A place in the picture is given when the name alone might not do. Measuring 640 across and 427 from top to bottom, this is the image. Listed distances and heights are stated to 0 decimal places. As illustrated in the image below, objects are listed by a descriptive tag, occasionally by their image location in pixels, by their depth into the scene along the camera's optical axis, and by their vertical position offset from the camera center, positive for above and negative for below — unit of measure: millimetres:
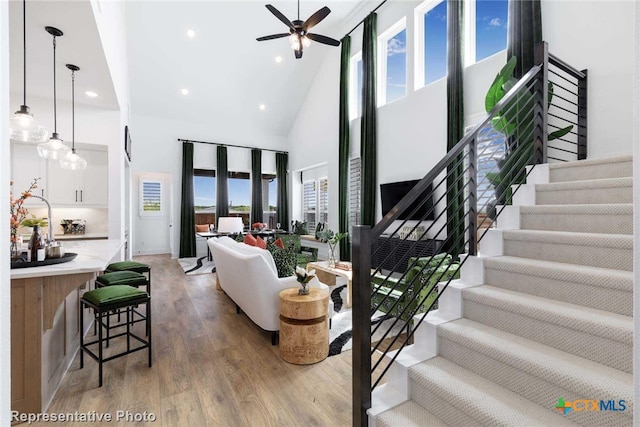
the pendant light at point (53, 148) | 2707 +615
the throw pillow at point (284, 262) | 3447 -550
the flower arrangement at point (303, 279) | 2744 -597
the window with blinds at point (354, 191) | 6797 +517
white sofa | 2838 -679
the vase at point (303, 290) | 2736 -692
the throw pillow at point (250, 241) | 3998 -355
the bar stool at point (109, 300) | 2223 -648
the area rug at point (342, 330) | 2922 -1267
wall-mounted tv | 5133 +337
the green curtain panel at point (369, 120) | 6059 +1900
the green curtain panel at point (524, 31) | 3572 +2189
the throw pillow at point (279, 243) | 4323 -425
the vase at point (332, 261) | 4636 -740
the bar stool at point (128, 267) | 3256 -569
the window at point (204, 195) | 8523 +560
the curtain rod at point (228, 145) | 8236 +2024
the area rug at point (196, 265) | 6363 -1178
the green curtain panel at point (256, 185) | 9078 +882
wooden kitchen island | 1899 -704
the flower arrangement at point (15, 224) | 2146 -57
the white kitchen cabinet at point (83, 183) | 4613 +512
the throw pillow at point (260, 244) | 4031 -397
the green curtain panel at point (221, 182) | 8602 +932
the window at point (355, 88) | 6871 +2880
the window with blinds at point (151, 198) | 8359 +476
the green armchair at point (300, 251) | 5461 -773
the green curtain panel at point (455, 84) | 4352 +1893
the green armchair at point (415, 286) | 2494 -688
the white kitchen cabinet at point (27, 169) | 4297 +681
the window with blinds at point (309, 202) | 8602 +337
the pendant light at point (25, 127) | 2033 +616
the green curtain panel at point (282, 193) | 9305 +654
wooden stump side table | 2574 -994
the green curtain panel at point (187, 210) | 8094 +129
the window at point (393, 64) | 5652 +2935
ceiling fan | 3795 +2449
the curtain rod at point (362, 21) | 5765 +4041
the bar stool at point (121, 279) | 2805 -612
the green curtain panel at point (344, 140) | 6840 +1682
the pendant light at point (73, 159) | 3021 +583
